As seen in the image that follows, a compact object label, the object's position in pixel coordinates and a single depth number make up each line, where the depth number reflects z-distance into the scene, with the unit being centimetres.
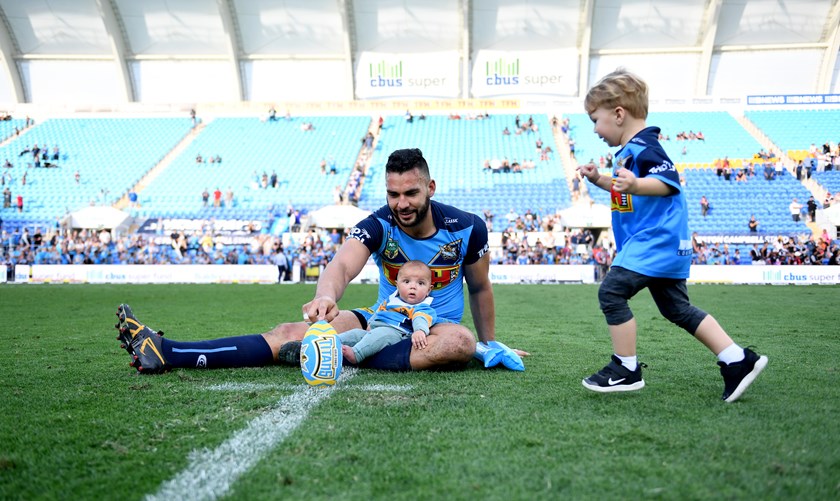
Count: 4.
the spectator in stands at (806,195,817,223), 2664
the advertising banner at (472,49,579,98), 3703
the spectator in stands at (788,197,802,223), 2681
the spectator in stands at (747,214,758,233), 2595
